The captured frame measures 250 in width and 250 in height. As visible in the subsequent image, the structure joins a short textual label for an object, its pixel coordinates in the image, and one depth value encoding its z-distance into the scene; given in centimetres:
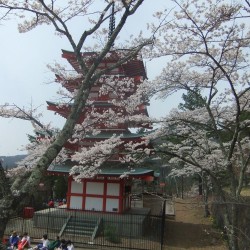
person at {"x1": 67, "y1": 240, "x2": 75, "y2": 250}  1370
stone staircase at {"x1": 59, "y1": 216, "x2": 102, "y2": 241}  1873
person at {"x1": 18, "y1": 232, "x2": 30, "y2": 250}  1469
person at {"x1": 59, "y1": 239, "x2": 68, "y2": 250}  1395
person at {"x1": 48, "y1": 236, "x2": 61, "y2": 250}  1449
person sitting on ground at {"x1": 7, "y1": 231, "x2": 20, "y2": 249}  1473
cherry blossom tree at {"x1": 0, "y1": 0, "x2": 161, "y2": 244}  361
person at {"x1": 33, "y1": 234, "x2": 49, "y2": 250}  1460
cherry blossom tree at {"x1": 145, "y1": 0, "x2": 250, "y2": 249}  920
